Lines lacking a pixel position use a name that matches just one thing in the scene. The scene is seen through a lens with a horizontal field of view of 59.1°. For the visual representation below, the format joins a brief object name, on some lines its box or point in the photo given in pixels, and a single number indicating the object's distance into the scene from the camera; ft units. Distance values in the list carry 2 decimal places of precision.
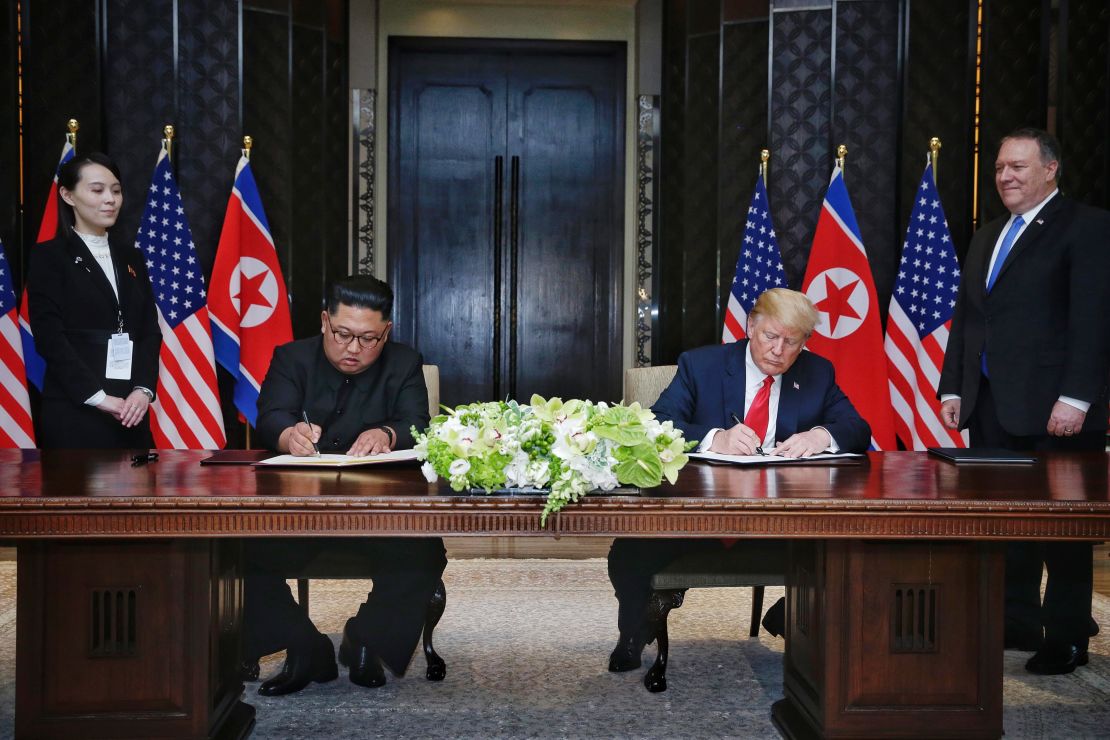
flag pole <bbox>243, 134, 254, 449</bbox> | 15.01
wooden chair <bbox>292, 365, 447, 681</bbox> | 8.16
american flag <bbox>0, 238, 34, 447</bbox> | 12.81
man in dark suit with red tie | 8.71
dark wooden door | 20.39
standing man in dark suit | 9.45
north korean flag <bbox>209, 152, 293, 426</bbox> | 14.83
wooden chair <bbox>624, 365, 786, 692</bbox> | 8.29
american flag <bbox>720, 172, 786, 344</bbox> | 15.46
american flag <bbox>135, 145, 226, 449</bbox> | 13.99
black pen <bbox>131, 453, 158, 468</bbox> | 7.39
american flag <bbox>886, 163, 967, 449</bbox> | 14.43
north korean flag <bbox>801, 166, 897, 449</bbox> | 14.71
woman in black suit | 10.26
